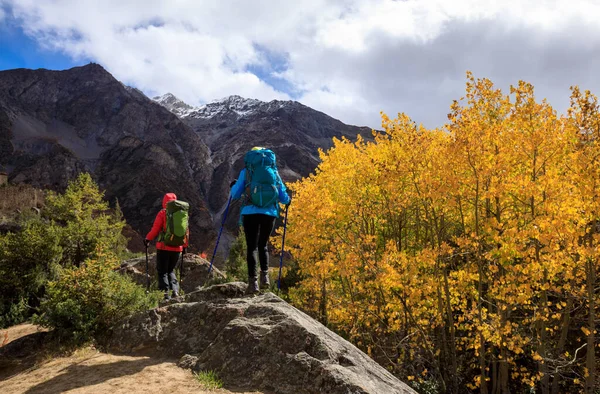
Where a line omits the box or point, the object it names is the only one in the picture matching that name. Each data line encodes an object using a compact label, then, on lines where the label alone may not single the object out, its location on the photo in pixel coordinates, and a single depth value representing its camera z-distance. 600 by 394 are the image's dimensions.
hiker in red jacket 7.17
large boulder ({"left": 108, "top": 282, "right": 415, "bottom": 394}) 3.74
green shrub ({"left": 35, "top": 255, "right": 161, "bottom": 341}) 5.50
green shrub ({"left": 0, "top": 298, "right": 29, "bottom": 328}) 8.63
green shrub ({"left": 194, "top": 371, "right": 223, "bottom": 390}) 3.73
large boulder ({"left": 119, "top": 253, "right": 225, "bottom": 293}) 12.56
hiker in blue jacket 5.36
